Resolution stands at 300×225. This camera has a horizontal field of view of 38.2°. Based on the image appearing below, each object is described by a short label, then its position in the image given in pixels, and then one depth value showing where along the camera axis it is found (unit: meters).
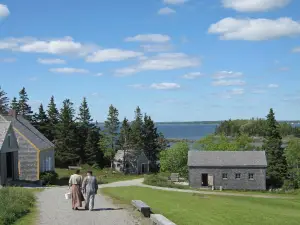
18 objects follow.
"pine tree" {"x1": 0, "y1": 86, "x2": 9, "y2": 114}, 98.53
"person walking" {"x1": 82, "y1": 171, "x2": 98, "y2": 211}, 19.61
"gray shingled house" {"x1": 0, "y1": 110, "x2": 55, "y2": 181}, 48.44
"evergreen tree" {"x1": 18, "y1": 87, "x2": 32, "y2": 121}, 90.78
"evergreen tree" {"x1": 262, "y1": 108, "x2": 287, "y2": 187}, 62.75
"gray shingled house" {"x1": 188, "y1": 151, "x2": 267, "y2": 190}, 59.12
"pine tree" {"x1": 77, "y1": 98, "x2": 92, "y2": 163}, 81.56
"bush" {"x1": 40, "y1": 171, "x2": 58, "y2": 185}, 48.19
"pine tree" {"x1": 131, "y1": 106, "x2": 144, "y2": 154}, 83.38
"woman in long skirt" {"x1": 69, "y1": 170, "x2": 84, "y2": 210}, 19.90
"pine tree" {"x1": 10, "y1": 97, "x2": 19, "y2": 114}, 93.38
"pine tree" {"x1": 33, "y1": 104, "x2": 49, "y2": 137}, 87.62
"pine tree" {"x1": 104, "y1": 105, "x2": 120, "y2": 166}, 82.19
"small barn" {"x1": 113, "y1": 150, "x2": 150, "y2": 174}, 82.75
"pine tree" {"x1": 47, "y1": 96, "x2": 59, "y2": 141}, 85.79
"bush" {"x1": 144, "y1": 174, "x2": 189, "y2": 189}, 53.89
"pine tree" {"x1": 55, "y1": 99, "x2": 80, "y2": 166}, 77.81
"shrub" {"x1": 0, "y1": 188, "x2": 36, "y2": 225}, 16.63
